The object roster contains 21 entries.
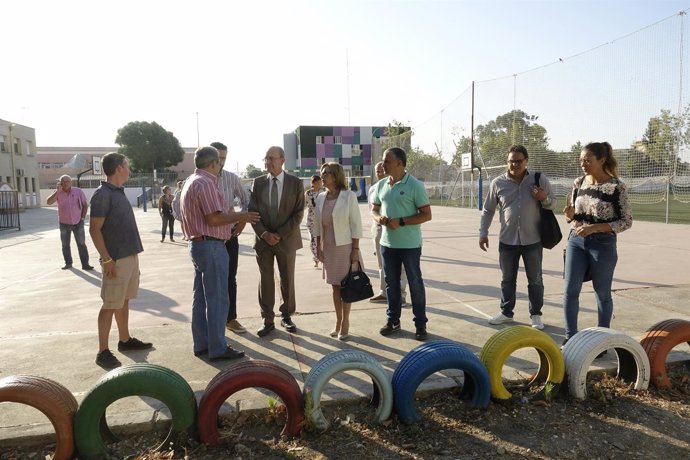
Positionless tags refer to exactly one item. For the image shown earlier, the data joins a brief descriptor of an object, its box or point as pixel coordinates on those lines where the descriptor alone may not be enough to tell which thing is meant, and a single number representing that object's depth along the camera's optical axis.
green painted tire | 2.92
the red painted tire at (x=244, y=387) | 3.04
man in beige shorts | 4.11
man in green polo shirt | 4.71
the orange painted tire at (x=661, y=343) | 3.69
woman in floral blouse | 4.01
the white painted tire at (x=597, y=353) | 3.50
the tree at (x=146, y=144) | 69.44
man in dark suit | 4.93
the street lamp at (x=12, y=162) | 38.62
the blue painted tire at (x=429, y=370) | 3.24
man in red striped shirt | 3.96
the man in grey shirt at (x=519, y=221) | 4.89
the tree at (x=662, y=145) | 17.04
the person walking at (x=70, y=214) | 9.45
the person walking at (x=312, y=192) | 9.10
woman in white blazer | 4.68
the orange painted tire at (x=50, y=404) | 2.88
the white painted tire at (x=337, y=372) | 3.16
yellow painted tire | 3.47
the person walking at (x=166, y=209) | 14.27
